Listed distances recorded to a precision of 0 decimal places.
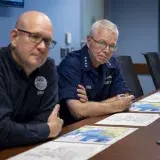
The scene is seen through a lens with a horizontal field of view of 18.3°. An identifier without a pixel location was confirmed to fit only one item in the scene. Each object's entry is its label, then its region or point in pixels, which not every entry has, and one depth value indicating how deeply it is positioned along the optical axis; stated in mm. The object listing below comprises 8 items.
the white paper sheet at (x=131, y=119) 2171
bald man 1869
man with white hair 2438
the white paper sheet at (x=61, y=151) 1675
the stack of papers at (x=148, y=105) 2510
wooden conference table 1677
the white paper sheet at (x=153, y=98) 2829
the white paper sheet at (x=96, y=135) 1873
